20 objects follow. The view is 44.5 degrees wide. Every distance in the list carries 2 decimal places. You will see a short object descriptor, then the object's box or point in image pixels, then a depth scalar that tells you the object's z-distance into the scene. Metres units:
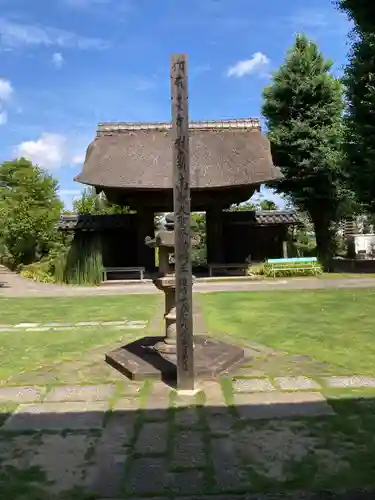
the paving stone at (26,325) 7.88
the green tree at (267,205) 30.83
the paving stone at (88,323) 7.93
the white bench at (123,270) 16.31
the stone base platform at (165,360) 4.57
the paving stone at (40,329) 7.48
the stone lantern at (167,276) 4.83
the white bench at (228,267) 16.48
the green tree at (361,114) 14.55
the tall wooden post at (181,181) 4.02
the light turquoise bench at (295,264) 16.61
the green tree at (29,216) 22.91
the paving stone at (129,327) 7.45
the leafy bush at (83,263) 16.25
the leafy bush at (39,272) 17.33
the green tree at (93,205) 27.60
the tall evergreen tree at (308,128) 19.08
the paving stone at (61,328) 7.44
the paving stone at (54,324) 7.95
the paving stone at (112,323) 7.88
